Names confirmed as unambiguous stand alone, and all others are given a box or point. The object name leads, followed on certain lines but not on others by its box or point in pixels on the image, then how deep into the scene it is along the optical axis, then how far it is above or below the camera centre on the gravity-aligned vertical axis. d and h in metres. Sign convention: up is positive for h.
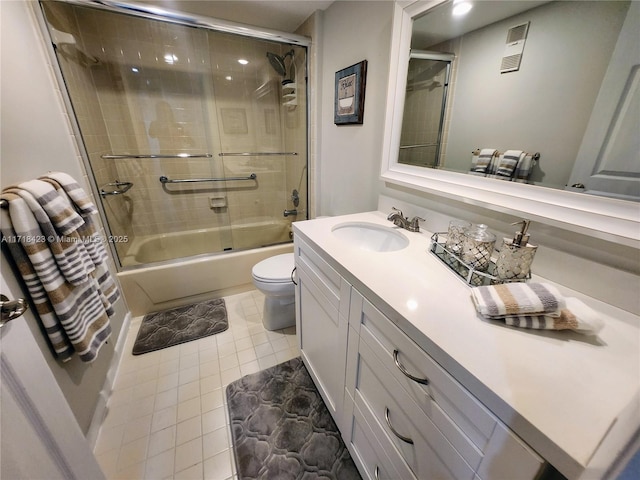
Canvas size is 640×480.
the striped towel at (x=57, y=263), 0.85 -0.42
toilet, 1.66 -0.90
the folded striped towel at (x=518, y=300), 0.56 -0.34
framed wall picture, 1.50 +0.29
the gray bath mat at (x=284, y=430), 1.07 -1.28
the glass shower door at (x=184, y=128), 1.82 +0.11
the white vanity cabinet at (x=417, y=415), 0.46 -0.58
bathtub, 1.91 -0.94
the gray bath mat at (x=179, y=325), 1.71 -1.25
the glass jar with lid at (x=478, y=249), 0.83 -0.32
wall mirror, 0.64 +0.12
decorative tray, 0.77 -0.38
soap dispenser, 0.74 -0.31
